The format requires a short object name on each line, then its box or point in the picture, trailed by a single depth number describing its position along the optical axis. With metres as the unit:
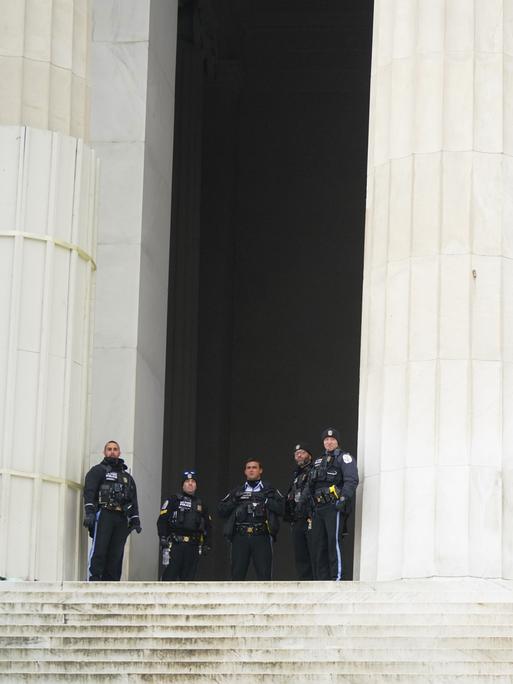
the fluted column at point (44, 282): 22.53
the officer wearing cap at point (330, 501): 22.91
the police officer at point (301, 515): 23.56
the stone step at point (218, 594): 19.81
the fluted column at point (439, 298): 22.55
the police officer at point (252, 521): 23.97
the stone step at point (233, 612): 19.08
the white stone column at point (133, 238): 26.28
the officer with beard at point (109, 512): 23.11
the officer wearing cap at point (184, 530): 24.59
